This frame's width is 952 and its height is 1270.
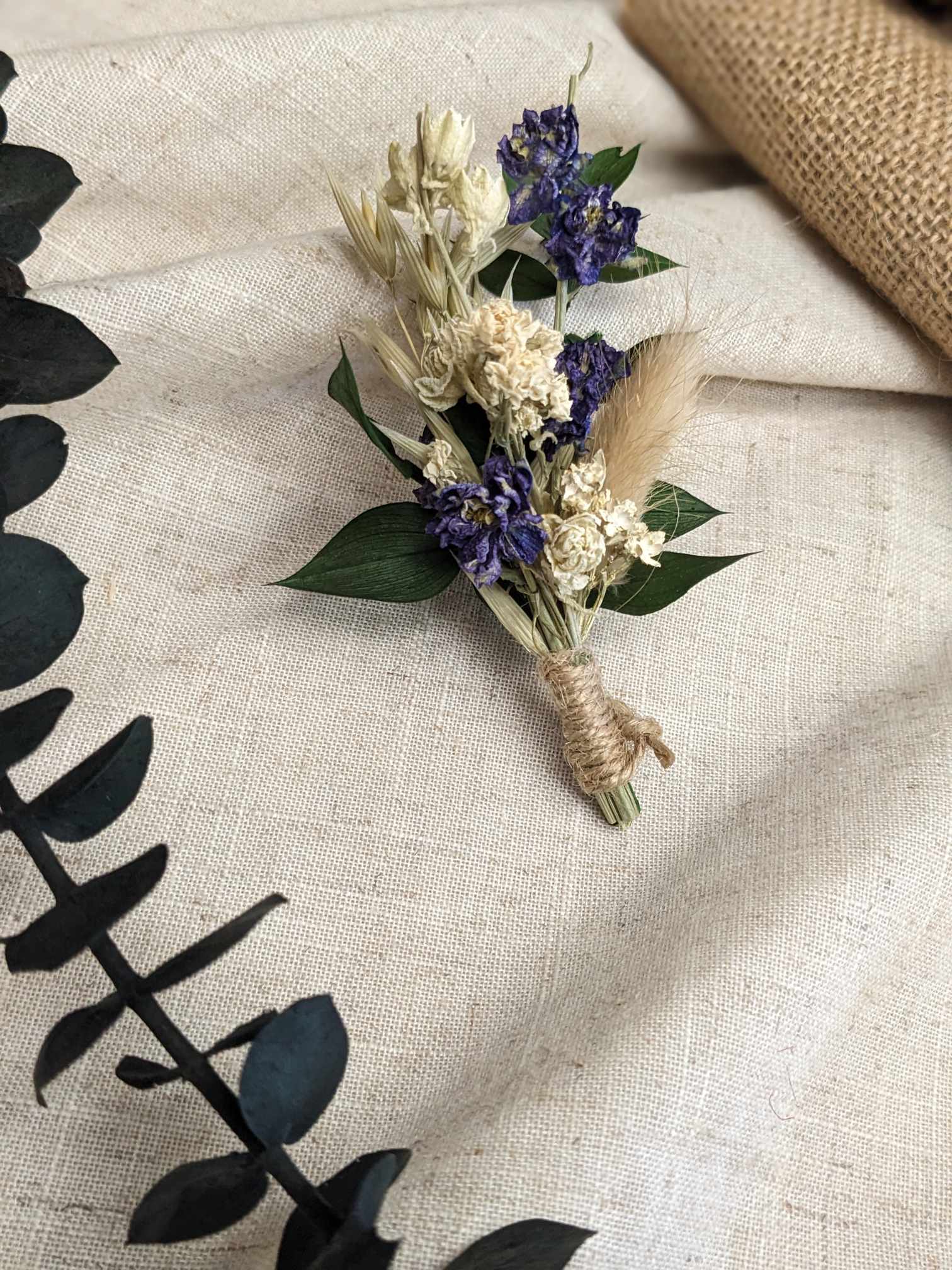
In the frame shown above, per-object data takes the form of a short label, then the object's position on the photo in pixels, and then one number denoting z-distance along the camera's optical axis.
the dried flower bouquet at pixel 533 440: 0.21
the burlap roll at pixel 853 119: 0.27
